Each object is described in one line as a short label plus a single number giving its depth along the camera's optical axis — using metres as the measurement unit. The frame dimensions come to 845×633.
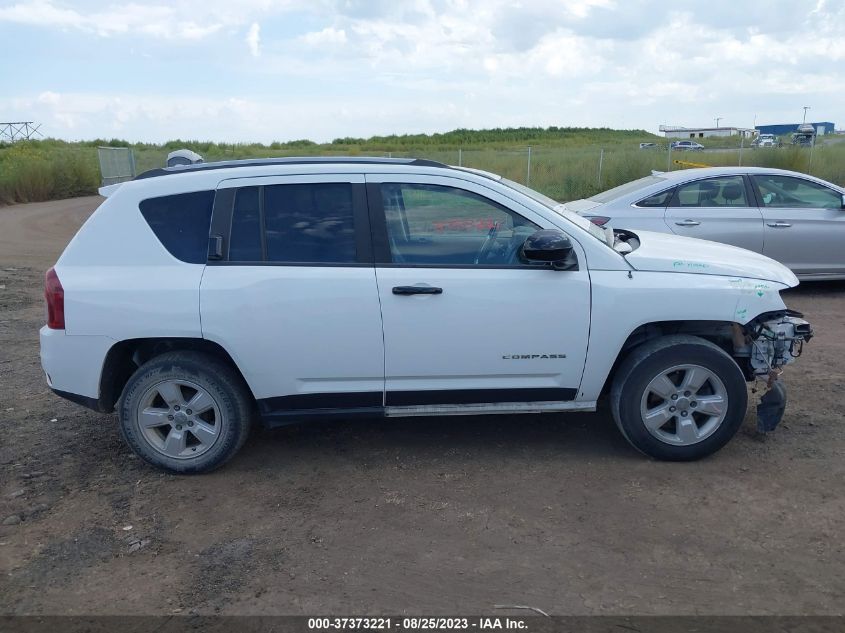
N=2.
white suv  4.52
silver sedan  8.88
